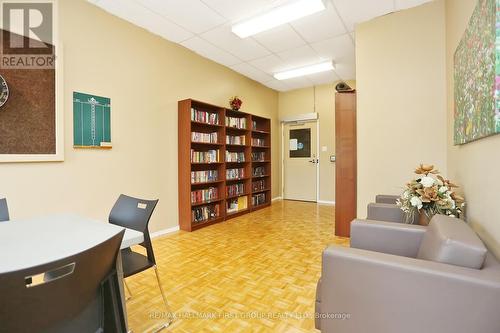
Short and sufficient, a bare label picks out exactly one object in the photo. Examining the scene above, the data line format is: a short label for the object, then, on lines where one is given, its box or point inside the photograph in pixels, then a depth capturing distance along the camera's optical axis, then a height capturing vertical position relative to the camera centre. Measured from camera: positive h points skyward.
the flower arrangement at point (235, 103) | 4.89 +1.21
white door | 6.35 +0.08
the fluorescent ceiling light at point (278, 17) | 2.91 +1.85
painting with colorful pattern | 1.23 +0.53
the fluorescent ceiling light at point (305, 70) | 4.78 +1.90
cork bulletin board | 2.34 +0.50
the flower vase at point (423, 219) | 1.89 -0.43
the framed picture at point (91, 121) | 2.82 +0.53
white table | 0.98 -0.35
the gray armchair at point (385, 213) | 2.31 -0.46
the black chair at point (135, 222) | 1.66 -0.41
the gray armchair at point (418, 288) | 0.97 -0.54
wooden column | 3.53 +0.04
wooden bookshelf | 3.97 +0.03
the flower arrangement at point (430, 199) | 1.81 -0.26
